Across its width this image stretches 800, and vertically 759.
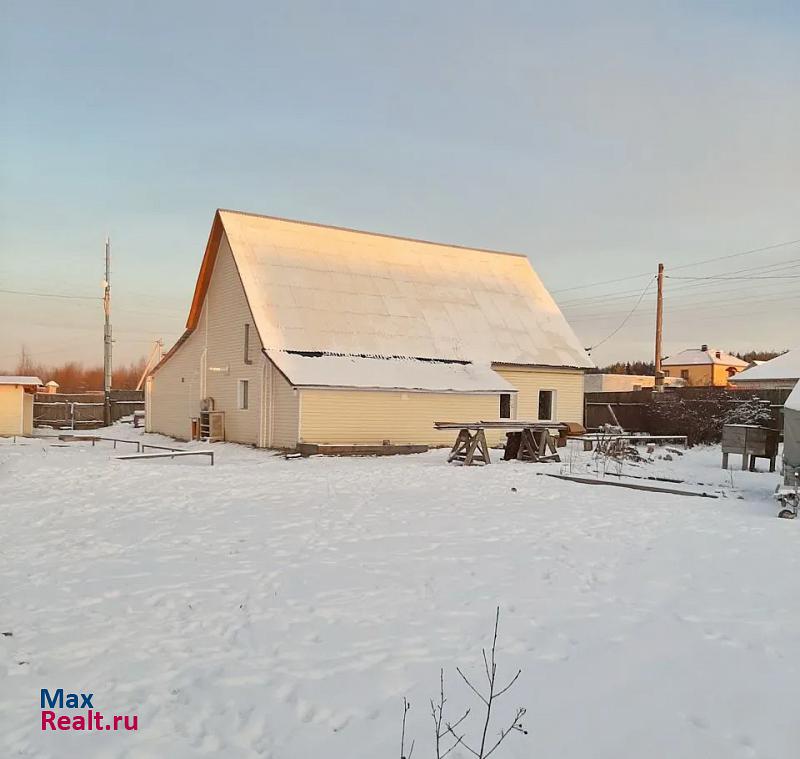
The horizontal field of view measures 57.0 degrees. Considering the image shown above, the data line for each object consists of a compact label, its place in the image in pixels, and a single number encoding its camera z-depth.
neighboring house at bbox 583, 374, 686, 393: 53.47
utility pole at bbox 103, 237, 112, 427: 39.50
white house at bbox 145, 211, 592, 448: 23.33
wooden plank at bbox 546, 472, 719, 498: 14.00
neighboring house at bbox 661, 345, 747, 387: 67.94
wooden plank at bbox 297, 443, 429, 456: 21.48
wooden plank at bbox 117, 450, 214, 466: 17.44
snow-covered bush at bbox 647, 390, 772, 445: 26.92
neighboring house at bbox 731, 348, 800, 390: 30.09
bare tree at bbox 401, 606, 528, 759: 4.29
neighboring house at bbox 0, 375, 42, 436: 32.09
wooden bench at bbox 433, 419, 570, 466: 18.84
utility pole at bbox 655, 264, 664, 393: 37.72
